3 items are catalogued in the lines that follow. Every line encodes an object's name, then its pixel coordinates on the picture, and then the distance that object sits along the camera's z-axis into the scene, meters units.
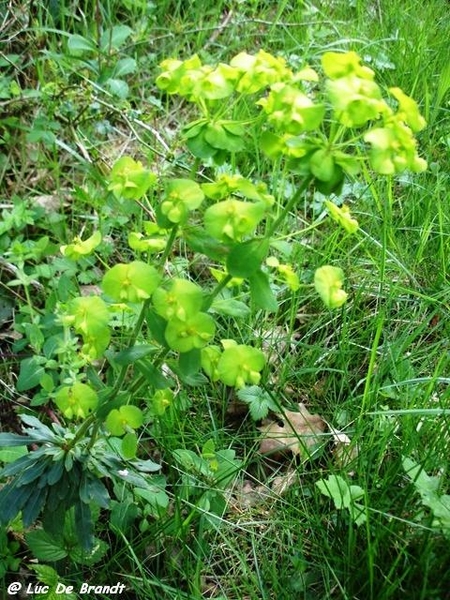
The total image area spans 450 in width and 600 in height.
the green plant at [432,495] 0.37
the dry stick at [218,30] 0.74
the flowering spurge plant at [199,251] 0.28
